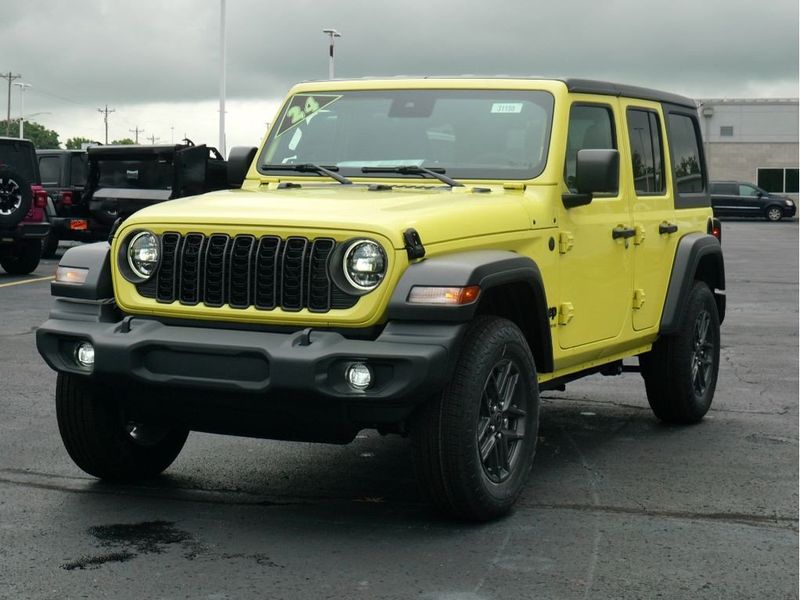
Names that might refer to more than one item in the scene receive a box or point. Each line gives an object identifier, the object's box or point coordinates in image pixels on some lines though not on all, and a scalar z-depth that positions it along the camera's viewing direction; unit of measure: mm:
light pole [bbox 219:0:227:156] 44062
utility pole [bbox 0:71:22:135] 128500
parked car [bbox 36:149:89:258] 24223
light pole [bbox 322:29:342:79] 54938
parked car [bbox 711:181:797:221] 54156
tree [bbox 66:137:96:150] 175025
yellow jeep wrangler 5531
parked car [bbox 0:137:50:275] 19094
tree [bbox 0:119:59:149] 169300
